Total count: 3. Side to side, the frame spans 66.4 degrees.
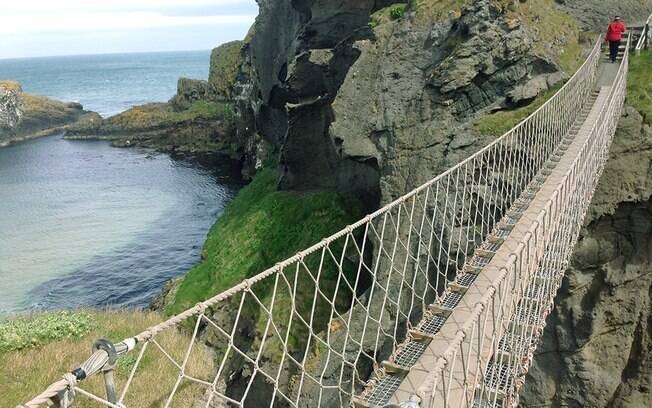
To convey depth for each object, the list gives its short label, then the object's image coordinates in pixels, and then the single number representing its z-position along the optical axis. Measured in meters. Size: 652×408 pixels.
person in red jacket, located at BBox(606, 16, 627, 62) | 12.87
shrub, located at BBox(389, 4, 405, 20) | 13.53
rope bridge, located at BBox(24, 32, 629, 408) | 4.14
